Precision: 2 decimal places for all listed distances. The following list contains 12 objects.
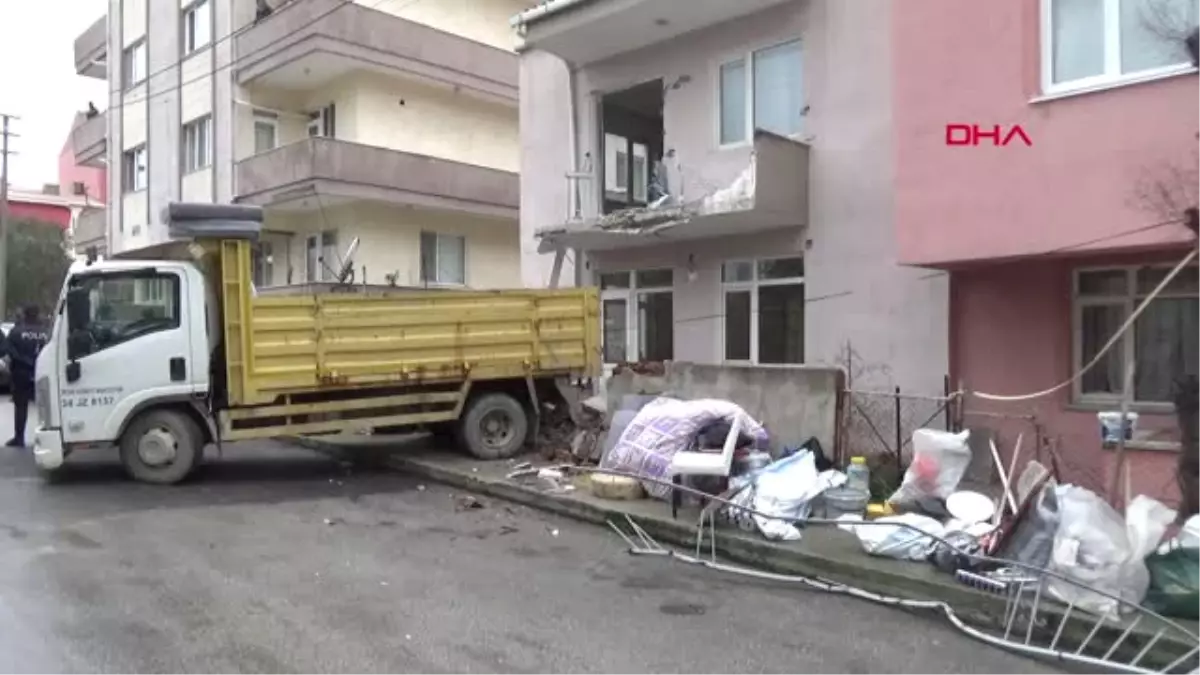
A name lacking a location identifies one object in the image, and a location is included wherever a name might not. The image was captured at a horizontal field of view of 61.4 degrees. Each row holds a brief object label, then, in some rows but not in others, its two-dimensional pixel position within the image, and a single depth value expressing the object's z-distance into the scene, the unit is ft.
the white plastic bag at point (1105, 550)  19.34
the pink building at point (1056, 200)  26.13
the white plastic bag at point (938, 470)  27.45
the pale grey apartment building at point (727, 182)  38.91
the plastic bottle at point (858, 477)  28.66
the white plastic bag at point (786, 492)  25.77
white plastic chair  27.99
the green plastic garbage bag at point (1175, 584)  19.06
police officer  45.29
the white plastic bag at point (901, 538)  23.00
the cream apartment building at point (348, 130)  70.59
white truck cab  34.45
